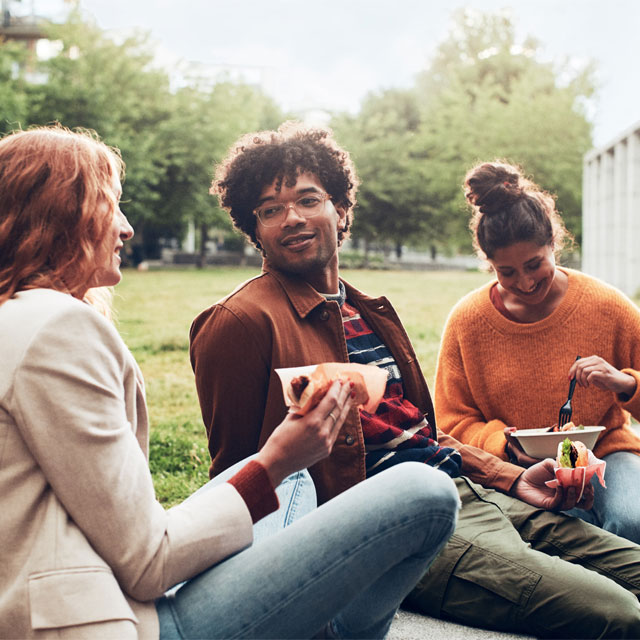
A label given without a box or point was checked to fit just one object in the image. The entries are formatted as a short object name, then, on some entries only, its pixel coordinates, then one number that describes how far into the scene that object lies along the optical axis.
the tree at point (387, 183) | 37.22
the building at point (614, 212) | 15.54
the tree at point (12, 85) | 23.86
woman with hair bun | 3.37
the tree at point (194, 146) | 31.11
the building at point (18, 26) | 41.50
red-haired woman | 1.49
